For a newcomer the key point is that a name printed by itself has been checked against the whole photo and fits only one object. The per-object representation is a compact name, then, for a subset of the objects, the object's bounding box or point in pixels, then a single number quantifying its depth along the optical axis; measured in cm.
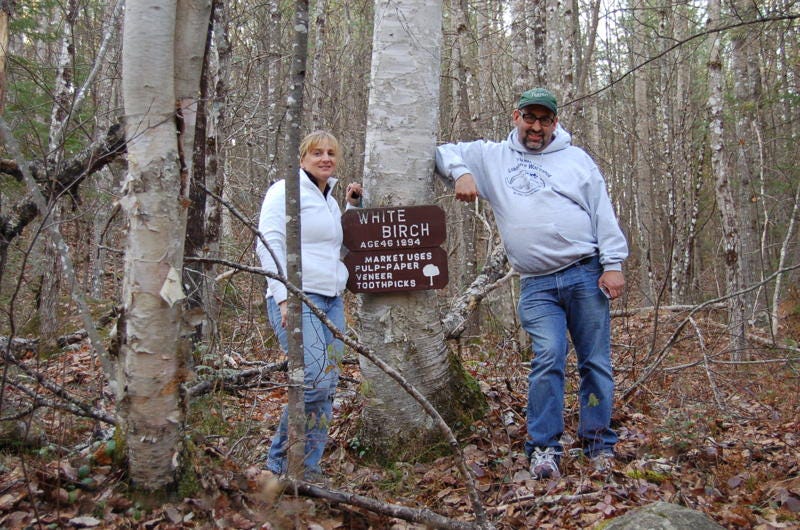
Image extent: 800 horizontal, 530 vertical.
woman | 356
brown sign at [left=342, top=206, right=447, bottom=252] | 378
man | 373
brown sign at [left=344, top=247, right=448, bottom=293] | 383
